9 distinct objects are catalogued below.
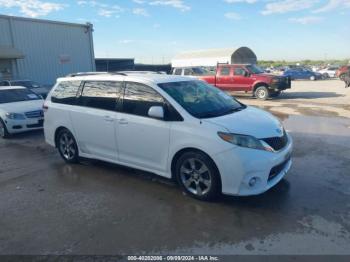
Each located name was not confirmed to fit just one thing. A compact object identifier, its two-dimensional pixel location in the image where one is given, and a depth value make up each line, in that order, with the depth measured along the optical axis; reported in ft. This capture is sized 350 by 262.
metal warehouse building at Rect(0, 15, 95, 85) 65.05
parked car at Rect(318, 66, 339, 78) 123.44
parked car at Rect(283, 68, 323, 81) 112.59
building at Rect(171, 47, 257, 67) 154.30
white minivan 13.29
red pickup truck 53.57
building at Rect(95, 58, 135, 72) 105.29
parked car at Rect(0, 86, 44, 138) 29.43
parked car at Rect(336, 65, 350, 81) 94.97
